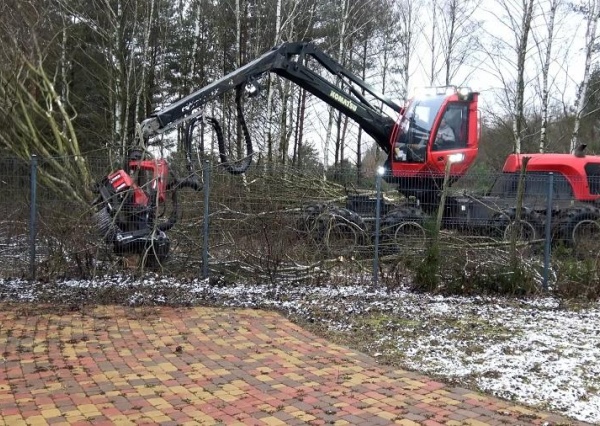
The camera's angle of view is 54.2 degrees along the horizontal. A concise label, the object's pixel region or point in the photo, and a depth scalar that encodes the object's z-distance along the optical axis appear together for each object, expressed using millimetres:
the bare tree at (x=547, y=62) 20738
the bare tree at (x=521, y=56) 22188
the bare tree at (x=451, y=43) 31219
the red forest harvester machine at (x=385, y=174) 9109
